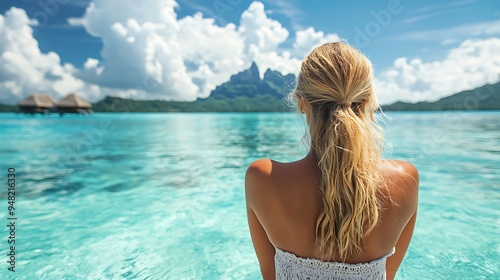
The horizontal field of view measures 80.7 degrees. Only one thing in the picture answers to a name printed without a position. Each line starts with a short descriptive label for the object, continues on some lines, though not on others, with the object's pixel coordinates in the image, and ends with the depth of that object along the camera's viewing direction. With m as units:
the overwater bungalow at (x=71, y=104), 53.31
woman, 1.27
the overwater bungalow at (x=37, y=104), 50.06
